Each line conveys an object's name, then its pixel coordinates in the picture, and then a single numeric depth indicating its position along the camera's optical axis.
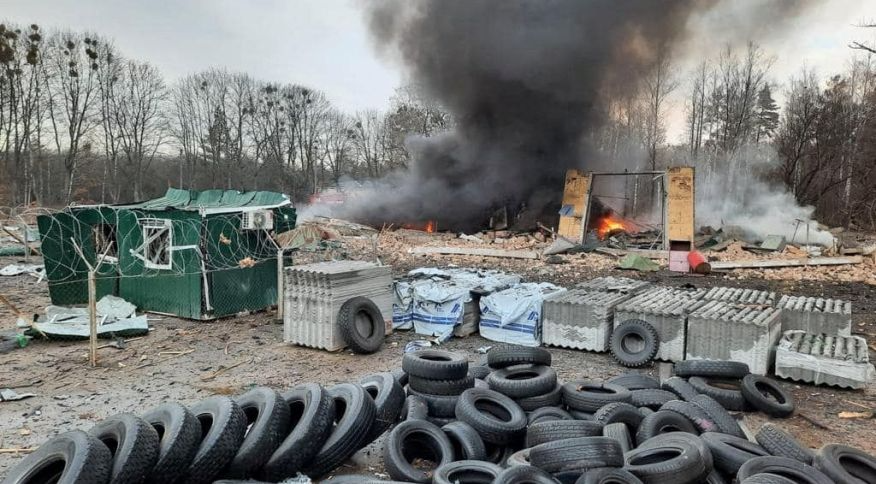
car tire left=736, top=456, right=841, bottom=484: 3.33
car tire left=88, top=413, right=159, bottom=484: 3.21
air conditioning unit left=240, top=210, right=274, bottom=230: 9.65
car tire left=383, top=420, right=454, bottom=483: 3.78
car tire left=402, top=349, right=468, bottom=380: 4.92
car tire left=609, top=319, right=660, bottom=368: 6.81
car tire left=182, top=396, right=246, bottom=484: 3.52
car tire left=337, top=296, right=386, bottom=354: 7.26
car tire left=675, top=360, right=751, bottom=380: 5.44
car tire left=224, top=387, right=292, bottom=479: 3.64
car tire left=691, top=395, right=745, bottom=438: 4.41
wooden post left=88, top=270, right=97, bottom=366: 6.42
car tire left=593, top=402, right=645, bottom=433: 4.27
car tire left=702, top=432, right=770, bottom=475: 3.70
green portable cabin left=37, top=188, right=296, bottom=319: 9.25
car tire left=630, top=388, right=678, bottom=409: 4.85
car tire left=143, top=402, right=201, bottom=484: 3.40
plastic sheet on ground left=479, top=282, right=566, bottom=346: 7.92
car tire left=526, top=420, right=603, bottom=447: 3.81
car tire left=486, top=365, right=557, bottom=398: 4.84
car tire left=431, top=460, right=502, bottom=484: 3.58
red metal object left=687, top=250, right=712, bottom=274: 15.03
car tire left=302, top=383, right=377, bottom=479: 3.93
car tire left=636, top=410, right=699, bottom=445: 4.18
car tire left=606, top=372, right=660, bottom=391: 5.33
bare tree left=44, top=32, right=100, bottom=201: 38.53
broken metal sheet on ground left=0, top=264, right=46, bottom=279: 13.87
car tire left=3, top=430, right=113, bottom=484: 3.07
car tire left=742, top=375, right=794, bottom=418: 5.12
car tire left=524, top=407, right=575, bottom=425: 4.55
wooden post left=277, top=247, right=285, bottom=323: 8.96
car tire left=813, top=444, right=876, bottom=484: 3.49
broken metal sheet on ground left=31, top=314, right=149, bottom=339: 7.92
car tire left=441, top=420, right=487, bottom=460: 4.04
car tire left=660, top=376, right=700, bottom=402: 4.99
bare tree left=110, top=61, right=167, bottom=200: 41.69
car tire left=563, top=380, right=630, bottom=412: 4.67
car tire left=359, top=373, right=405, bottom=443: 4.40
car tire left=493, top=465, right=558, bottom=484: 3.24
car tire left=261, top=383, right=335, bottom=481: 3.73
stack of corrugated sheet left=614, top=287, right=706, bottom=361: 6.84
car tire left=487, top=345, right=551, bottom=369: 5.28
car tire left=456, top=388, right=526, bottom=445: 4.22
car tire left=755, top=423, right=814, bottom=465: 3.74
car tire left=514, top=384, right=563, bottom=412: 4.81
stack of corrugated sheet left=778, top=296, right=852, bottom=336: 7.17
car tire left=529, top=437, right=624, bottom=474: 3.36
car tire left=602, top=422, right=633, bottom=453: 3.96
